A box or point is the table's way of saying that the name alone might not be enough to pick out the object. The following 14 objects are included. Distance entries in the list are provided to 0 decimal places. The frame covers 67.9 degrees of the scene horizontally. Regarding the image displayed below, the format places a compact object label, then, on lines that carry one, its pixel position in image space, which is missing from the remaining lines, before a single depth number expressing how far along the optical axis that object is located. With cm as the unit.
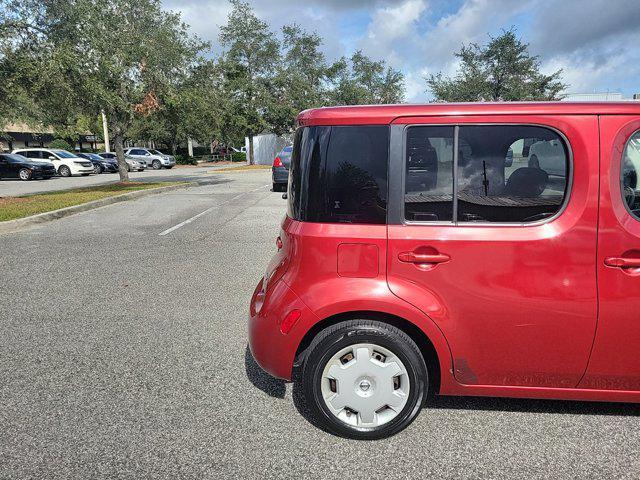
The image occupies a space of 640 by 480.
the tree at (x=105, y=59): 1422
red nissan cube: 241
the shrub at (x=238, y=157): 5031
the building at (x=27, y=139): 5328
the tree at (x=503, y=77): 3828
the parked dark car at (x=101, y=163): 3183
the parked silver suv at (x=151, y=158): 3677
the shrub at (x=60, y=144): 5310
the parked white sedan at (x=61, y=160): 2889
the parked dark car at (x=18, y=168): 2620
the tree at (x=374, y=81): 5905
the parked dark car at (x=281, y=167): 1573
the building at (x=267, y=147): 4484
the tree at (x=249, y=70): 4000
